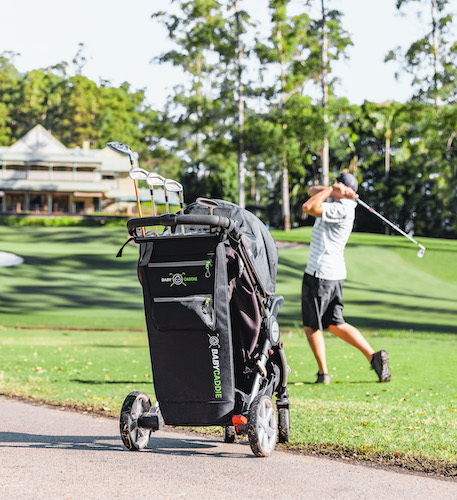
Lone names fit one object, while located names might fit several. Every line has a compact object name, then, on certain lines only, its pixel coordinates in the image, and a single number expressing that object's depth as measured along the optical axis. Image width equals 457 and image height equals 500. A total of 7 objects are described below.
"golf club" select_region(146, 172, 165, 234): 9.40
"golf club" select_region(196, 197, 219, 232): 9.18
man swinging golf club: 14.77
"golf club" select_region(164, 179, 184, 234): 9.77
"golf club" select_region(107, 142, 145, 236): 9.98
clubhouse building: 142.25
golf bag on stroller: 9.35
